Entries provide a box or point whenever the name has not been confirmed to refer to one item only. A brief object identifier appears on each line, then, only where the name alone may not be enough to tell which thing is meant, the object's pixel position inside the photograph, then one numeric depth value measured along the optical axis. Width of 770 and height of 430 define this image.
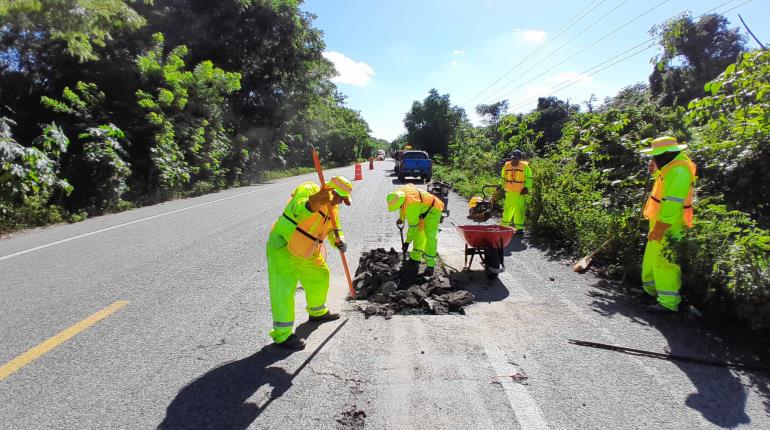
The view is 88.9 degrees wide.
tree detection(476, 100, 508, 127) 33.09
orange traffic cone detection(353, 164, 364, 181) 22.38
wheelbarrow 5.21
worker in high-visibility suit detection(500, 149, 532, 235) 8.00
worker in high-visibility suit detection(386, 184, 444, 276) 5.21
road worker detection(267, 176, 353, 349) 3.46
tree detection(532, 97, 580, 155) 31.08
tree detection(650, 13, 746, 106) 25.45
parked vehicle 20.62
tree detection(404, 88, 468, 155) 38.50
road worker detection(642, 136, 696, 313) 4.14
